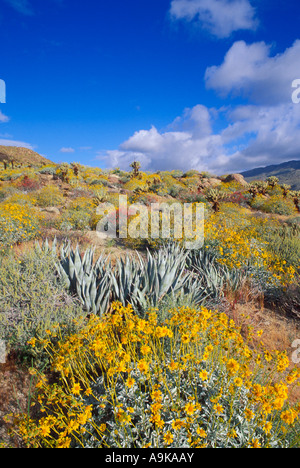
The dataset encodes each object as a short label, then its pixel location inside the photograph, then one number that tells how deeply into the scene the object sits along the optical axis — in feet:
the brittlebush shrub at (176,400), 5.09
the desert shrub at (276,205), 52.45
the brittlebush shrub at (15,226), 22.93
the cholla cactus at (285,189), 68.06
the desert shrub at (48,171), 78.12
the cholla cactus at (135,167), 88.02
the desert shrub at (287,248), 19.39
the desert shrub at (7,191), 48.08
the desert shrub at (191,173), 111.04
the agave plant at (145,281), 12.10
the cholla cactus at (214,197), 51.20
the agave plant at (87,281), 11.80
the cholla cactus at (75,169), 76.13
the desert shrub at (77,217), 32.62
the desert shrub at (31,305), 9.36
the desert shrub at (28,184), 56.85
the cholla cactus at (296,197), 60.03
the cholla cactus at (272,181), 77.56
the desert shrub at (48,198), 44.34
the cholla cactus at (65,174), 67.21
